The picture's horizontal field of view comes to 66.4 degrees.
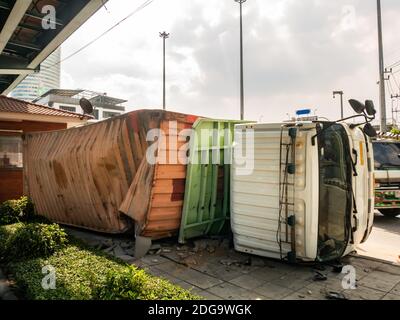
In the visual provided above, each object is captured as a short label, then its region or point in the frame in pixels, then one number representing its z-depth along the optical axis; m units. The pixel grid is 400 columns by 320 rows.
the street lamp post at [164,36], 32.96
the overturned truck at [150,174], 5.41
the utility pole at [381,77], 16.09
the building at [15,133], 10.89
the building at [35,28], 7.01
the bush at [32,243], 5.13
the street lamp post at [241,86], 20.98
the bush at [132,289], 3.32
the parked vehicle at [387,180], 8.17
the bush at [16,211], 7.50
